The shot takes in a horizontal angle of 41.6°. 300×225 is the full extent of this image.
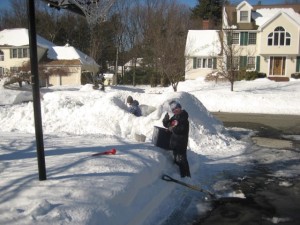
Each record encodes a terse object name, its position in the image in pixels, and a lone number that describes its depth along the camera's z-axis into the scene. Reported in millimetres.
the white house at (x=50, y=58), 44094
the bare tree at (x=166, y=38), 34725
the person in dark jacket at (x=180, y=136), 7762
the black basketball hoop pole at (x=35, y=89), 5199
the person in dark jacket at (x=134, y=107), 12641
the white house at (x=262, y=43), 41312
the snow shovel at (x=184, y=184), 7199
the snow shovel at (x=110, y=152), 7216
